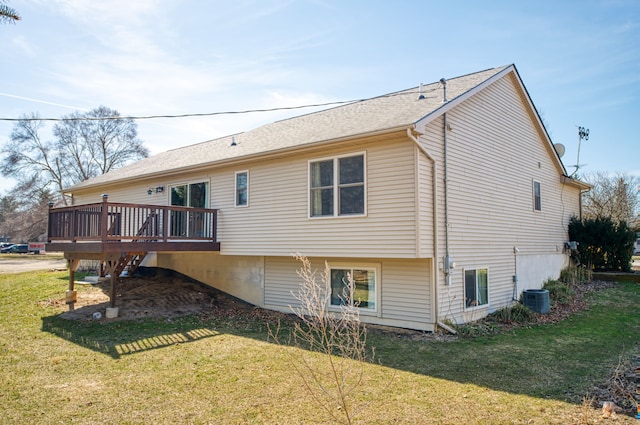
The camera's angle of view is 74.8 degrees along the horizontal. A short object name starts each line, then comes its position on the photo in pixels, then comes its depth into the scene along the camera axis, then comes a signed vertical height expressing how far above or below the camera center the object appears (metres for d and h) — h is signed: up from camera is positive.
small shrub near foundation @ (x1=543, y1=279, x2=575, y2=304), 11.88 -1.78
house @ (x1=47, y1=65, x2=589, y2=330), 8.73 +0.66
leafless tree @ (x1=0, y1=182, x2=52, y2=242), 36.94 +1.99
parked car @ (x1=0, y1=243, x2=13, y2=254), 46.09 -1.79
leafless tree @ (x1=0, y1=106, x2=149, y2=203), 36.62 +7.46
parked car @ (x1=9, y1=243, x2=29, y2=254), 44.97 -1.74
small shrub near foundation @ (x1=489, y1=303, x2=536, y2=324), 9.90 -2.00
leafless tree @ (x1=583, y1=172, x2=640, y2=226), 28.27 +2.39
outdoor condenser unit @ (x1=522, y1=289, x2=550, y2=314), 10.78 -1.79
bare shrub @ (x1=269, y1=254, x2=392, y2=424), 4.71 -2.03
